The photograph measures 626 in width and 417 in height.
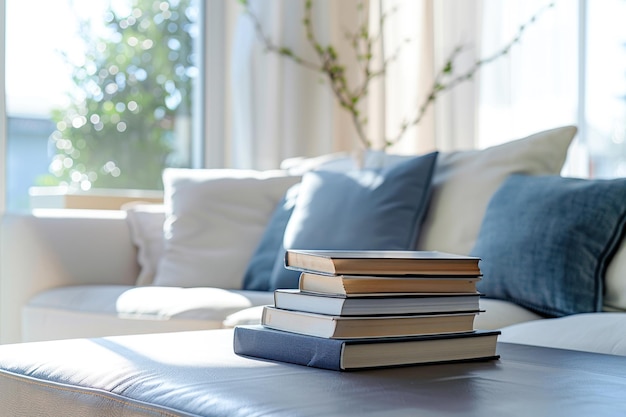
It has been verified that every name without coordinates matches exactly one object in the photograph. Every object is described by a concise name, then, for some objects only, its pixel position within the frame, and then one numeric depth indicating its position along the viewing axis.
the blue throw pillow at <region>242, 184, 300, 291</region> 2.72
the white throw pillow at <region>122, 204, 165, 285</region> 2.96
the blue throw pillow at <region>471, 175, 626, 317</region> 2.16
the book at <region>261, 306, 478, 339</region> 1.14
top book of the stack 1.16
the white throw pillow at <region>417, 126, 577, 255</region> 2.52
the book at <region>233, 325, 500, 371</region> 1.12
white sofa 2.29
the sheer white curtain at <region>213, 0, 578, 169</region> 3.76
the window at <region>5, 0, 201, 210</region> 3.62
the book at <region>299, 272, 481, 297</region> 1.16
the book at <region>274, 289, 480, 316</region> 1.15
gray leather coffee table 0.92
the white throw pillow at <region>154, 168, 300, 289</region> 2.86
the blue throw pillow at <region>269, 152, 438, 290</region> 2.51
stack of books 1.14
